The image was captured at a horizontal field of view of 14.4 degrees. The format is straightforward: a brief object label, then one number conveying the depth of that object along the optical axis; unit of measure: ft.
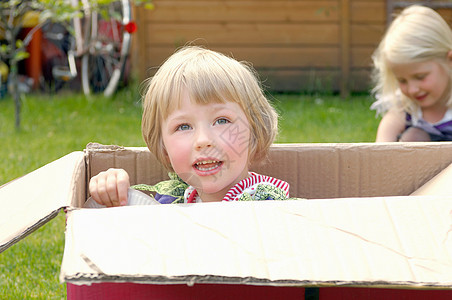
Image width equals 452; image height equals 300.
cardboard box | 6.52
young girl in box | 7.53
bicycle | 19.17
